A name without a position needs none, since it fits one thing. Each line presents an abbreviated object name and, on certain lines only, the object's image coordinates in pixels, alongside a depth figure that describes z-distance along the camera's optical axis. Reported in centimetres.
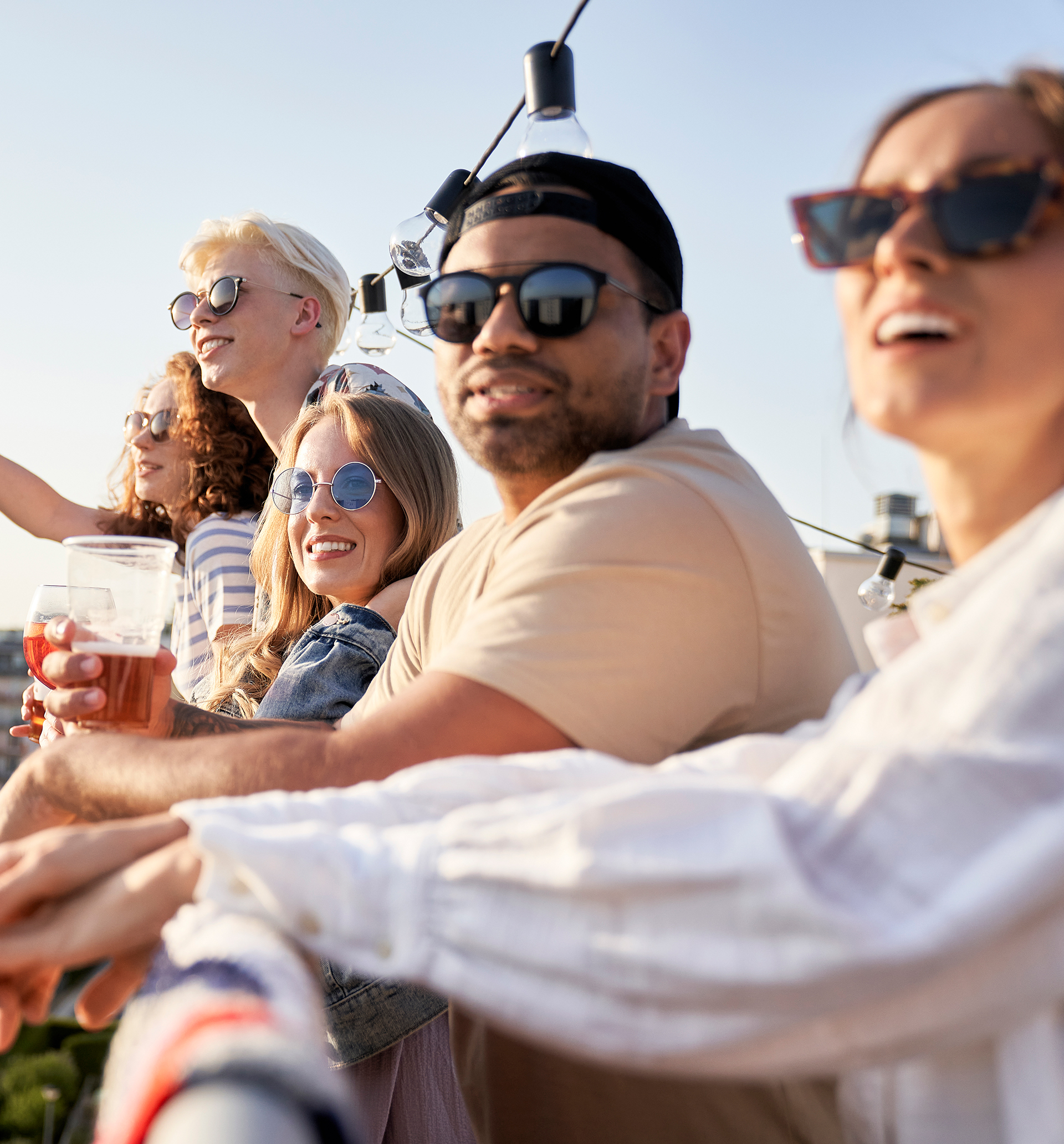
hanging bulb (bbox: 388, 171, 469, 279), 418
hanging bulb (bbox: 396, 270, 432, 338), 271
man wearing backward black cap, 187
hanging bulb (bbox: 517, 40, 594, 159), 351
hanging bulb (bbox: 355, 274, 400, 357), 521
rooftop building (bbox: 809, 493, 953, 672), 2886
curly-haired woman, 450
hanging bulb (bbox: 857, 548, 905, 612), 680
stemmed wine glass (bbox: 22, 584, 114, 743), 295
